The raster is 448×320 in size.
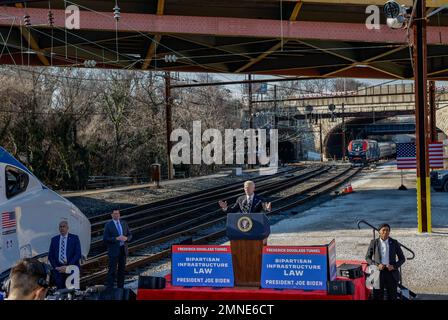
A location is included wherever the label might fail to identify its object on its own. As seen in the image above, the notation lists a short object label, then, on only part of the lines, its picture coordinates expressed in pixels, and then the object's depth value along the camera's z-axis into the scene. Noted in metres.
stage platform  7.59
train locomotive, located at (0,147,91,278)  9.65
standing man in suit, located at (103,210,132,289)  11.16
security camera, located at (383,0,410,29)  16.48
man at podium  10.14
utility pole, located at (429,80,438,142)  38.69
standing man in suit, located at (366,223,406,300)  8.70
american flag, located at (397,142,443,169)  27.69
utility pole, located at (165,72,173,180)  41.76
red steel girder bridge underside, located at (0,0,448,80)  20.33
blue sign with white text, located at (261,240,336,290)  7.61
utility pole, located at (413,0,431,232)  17.19
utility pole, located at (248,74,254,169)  58.88
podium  8.04
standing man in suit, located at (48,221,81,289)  9.38
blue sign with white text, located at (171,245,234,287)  8.08
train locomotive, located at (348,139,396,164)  67.56
